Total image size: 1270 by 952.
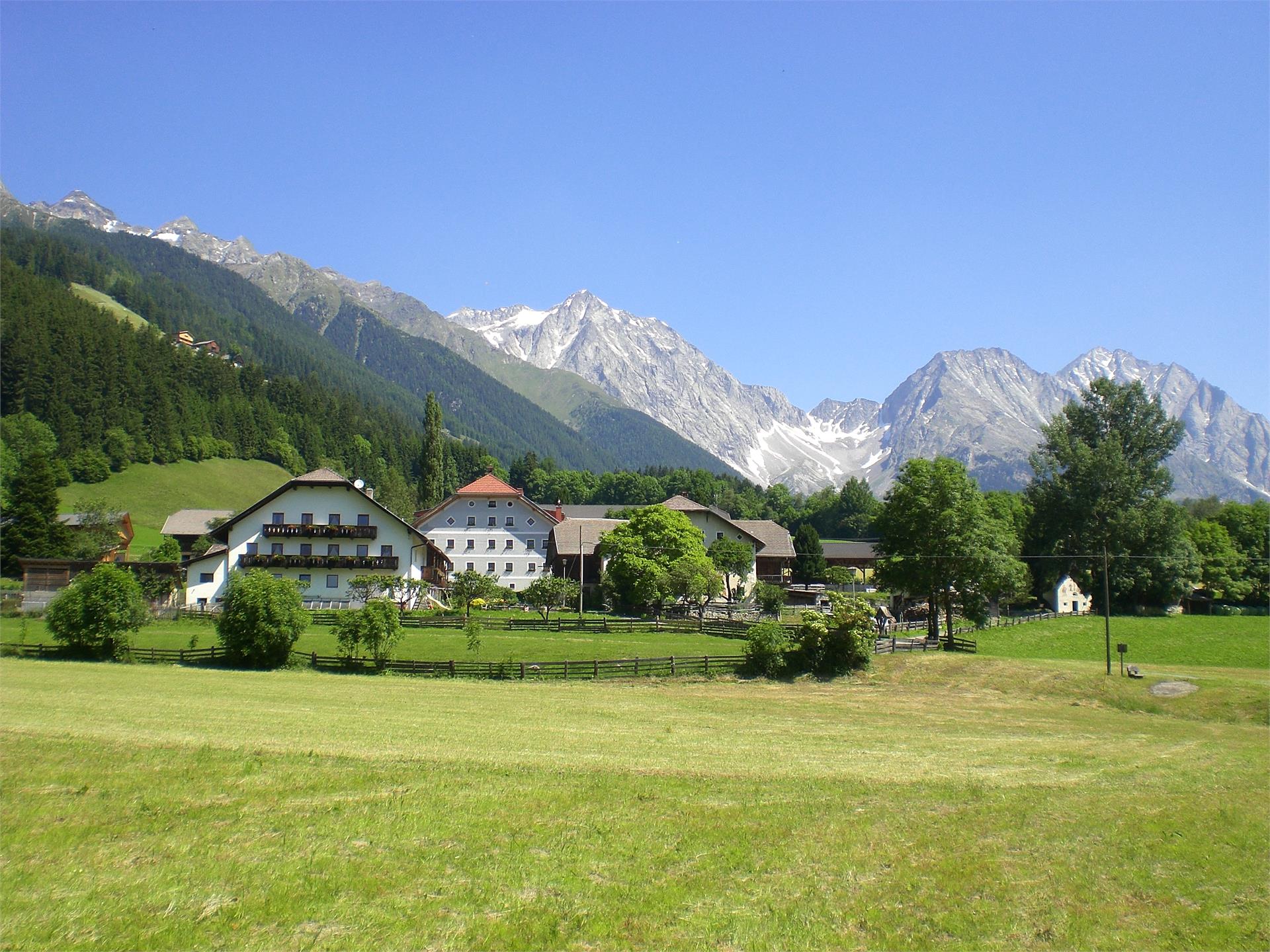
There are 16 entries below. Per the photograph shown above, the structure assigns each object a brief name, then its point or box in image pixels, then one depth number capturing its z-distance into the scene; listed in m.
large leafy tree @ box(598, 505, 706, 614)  70.12
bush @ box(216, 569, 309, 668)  39.81
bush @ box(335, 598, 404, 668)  40.34
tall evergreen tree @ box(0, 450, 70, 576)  76.75
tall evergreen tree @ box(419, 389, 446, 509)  134.00
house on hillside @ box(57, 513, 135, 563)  80.69
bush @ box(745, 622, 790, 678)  42.78
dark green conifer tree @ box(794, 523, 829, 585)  112.38
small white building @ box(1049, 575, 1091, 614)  86.50
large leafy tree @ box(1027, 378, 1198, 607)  78.38
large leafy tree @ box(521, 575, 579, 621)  68.12
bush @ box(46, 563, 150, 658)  40.38
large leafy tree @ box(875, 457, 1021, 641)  59.00
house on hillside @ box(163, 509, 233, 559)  101.69
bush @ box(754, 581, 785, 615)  71.25
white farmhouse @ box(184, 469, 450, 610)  70.31
